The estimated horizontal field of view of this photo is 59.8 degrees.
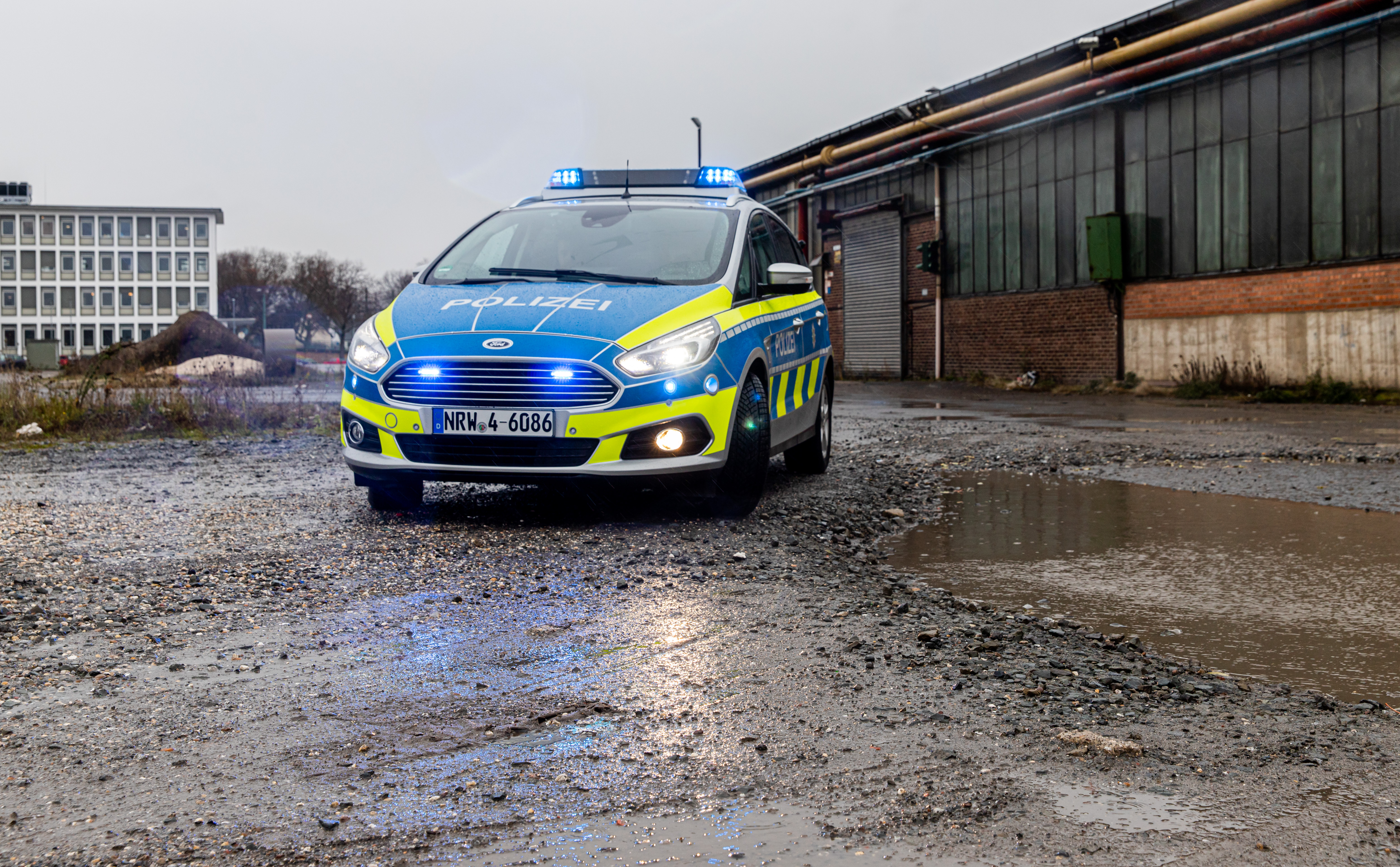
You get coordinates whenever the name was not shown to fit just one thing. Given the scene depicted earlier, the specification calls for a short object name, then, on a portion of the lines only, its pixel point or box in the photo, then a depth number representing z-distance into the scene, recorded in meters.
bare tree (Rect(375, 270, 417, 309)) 85.94
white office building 125.88
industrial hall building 19.48
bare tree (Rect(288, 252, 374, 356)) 82.25
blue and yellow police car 6.19
